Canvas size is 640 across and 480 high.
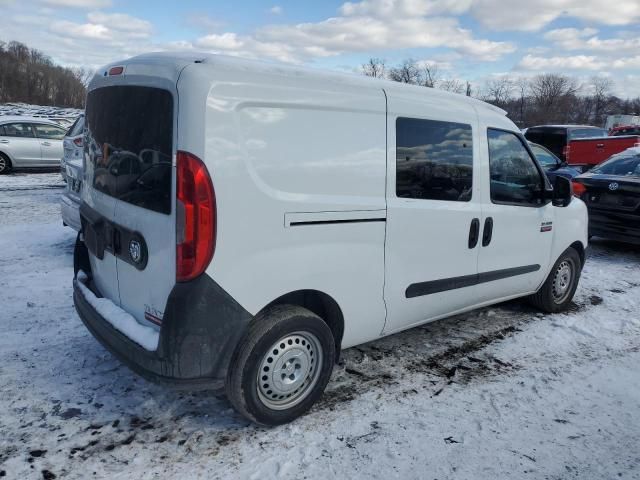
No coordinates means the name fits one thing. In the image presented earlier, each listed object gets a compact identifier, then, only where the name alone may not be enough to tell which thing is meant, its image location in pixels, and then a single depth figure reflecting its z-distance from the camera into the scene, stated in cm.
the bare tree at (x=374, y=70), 5978
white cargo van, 247
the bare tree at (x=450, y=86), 5844
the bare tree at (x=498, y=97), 6956
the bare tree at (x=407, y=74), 5750
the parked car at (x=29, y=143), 1360
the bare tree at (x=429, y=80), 5814
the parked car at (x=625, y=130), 2639
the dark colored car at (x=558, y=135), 1642
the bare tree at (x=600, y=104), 8146
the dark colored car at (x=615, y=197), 707
